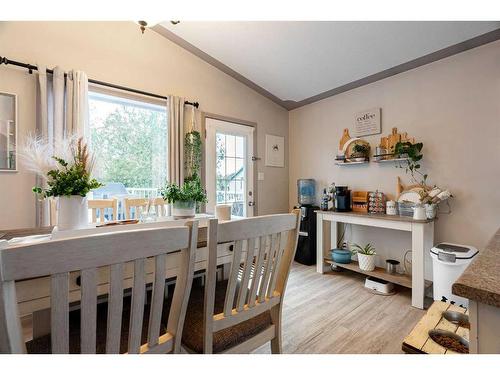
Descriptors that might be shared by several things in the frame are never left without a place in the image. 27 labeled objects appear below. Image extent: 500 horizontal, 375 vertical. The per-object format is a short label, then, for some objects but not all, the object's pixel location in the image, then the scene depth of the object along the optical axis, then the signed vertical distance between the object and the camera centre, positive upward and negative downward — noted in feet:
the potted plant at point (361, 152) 9.53 +1.34
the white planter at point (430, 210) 7.57 -0.79
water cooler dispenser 10.84 -2.32
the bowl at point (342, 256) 9.50 -2.79
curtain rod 6.44 +3.33
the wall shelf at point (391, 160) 8.68 +0.92
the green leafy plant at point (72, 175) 3.93 +0.19
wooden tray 3.68 -2.46
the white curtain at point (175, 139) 8.92 +1.77
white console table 7.12 -1.47
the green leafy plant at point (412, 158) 8.03 +0.92
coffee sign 9.43 +2.50
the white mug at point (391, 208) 8.63 -0.81
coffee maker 9.74 -0.55
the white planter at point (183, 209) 5.41 -0.51
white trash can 6.30 -2.17
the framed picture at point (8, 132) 6.48 +1.50
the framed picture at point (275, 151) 12.23 +1.81
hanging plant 9.30 +1.28
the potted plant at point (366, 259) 8.67 -2.66
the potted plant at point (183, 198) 5.36 -0.27
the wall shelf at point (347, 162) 9.63 +0.94
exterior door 10.28 +0.91
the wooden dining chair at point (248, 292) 2.88 -1.46
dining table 2.46 -1.05
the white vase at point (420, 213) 7.43 -0.86
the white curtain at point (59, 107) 6.81 +2.33
